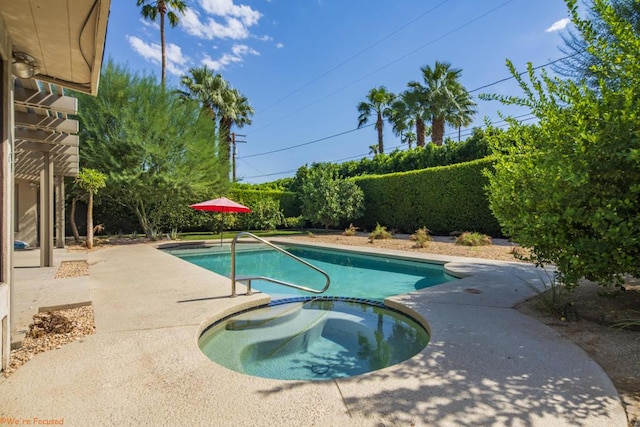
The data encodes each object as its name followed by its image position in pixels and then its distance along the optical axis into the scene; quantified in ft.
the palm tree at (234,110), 79.30
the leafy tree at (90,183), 35.76
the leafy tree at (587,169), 10.54
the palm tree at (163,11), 64.14
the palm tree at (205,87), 74.13
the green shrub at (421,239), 39.40
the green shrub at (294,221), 69.21
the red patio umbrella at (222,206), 43.19
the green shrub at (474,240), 38.91
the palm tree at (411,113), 67.62
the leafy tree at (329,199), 60.03
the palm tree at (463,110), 67.51
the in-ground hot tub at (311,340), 11.00
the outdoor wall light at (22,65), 10.70
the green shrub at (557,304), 13.16
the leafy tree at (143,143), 43.86
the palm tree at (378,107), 85.92
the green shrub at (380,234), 48.96
